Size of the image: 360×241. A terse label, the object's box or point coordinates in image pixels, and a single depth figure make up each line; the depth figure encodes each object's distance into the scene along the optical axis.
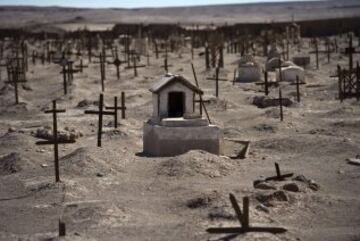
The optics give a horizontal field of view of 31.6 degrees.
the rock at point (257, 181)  14.12
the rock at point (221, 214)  12.00
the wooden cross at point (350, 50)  31.69
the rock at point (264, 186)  13.63
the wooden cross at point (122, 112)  20.28
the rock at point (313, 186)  14.04
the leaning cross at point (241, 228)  10.80
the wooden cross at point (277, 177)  14.40
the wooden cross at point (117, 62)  36.02
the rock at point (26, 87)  34.61
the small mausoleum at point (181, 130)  17.55
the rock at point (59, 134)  19.86
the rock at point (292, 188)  13.59
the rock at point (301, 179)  14.39
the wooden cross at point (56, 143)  14.46
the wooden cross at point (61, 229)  10.92
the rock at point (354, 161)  16.48
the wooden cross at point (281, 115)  22.45
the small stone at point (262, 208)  12.35
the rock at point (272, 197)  12.82
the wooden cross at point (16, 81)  28.09
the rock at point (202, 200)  12.86
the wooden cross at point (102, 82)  32.46
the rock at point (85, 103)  27.95
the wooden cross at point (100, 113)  17.70
